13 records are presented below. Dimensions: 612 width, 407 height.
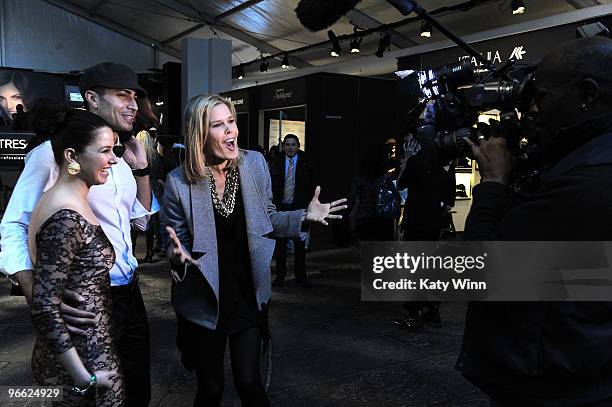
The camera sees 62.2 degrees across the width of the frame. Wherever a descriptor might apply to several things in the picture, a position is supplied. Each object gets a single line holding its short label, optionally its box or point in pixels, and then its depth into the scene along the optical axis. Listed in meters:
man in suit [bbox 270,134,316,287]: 6.55
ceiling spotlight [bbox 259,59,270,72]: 18.32
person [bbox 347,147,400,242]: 5.98
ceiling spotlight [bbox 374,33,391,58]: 13.09
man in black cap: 1.99
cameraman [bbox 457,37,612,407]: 1.33
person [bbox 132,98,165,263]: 2.86
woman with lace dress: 1.64
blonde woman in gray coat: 2.37
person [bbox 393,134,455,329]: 4.96
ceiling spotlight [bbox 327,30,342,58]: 13.38
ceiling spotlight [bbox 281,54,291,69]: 17.58
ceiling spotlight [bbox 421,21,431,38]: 11.45
